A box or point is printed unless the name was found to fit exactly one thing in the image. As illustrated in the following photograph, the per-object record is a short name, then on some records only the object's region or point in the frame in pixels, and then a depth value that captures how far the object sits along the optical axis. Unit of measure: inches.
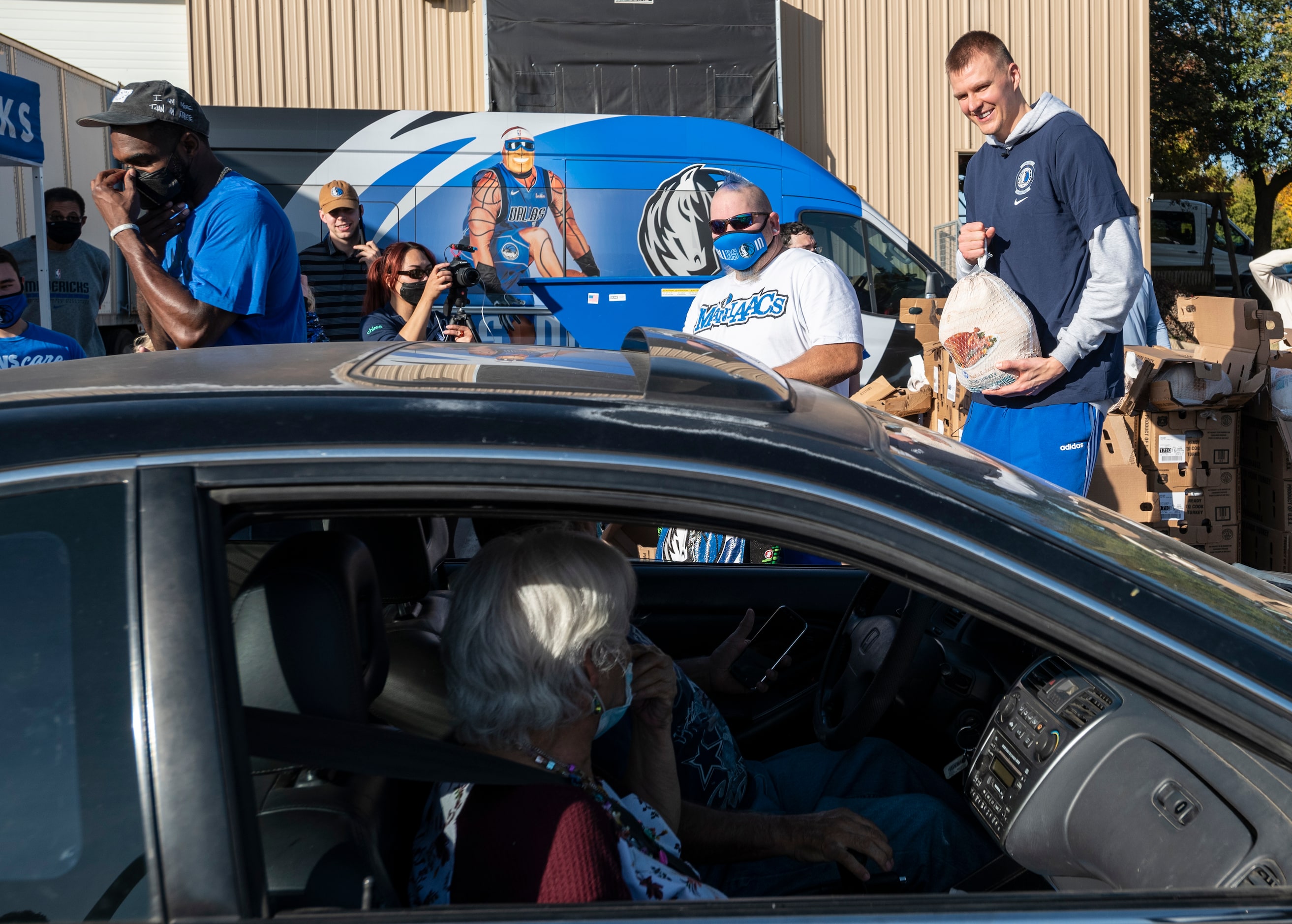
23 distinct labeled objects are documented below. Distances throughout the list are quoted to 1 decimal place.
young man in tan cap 287.7
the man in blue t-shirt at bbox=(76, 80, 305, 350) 116.3
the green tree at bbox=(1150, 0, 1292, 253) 810.8
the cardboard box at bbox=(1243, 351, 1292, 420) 201.9
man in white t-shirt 145.4
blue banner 227.0
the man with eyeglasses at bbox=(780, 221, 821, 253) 250.4
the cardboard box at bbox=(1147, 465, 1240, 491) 201.6
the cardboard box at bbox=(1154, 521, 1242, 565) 204.8
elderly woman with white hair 52.4
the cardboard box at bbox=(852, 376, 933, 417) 239.3
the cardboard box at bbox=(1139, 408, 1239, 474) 201.0
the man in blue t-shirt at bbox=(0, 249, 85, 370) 183.3
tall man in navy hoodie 126.2
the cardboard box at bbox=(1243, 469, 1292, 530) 199.5
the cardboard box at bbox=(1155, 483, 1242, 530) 201.6
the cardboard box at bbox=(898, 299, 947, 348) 227.0
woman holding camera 203.9
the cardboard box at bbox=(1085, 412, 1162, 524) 194.7
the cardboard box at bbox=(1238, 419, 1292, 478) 198.7
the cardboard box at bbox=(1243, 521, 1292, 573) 199.0
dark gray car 42.8
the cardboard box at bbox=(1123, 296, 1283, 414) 195.6
